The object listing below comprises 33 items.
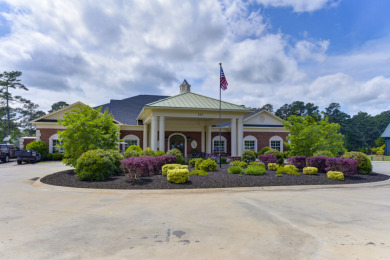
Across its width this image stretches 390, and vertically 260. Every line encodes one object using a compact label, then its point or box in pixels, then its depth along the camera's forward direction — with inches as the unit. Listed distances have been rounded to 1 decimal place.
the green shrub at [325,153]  610.1
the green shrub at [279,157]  683.4
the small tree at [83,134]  551.5
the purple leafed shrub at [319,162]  569.6
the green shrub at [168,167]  482.3
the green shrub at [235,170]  539.8
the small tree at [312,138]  663.8
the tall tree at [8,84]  1651.1
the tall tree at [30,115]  2568.9
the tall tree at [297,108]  2866.6
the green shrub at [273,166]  595.7
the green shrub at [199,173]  497.5
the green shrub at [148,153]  663.1
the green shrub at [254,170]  515.5
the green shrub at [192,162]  651.5
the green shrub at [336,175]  487.2
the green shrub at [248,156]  654.5
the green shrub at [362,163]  577.6
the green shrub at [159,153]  684.7
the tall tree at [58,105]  2667.6
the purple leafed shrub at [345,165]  514.3
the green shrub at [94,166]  444.5
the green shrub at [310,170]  537.6
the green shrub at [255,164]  584.2
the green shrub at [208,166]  574.8
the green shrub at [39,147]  959.0
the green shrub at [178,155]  643.5
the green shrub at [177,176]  420.5
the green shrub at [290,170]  534.9
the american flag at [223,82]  672.4
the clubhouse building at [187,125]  778.2
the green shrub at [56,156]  1007.6
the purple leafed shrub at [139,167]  424.5
